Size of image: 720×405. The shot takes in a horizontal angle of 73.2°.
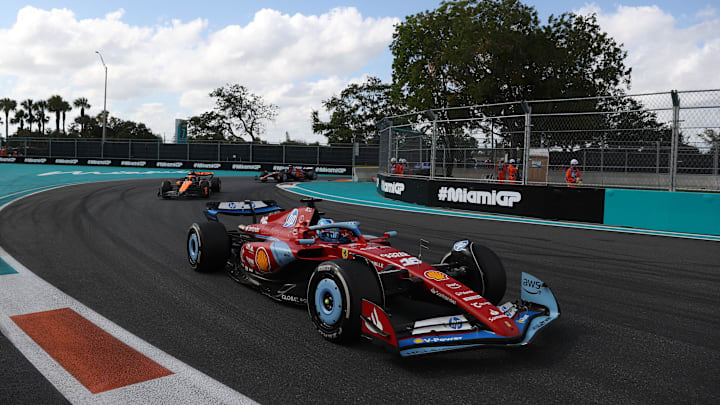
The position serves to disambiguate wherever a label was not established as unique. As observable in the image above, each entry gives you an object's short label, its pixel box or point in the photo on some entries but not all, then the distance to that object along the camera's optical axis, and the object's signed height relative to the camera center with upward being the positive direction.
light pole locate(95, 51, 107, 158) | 39.40 +1.43
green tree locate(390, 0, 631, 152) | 25.39 +6.49
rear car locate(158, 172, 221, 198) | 14.32 -0.59
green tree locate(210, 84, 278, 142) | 54.53 +6.98
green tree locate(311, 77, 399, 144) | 49.38 +6.58
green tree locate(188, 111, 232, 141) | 54.31 +4.82
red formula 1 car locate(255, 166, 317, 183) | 24.64 -0.20
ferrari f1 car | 3.07 -0.87
